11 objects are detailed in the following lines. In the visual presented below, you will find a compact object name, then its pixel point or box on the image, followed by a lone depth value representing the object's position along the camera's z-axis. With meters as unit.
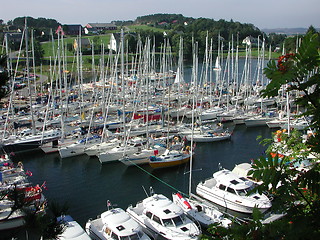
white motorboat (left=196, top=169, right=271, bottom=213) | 25.69
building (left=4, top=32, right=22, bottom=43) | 125.09
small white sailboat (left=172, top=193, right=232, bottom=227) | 23.38
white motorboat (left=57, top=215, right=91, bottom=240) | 20.64
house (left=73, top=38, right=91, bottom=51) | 138.90
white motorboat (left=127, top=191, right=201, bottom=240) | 21.41
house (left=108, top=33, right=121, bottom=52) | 123.28
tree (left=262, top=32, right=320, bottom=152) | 4.97
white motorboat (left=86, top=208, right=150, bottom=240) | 20.75
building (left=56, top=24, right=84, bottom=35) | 177.19
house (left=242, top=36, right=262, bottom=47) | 172.45
